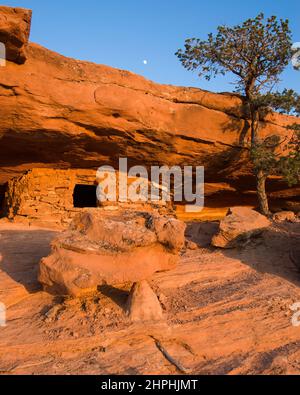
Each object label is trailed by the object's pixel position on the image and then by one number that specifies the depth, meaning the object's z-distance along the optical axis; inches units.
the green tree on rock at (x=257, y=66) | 306.5
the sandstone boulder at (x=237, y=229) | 184.2
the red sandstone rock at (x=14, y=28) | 193.3
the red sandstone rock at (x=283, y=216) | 240.9
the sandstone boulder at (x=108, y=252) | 114.5
